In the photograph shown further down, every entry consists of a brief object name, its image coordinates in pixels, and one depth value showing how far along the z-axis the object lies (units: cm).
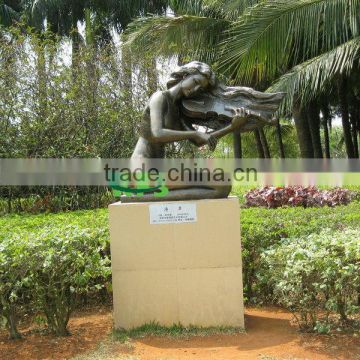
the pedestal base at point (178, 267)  417
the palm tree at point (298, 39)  977
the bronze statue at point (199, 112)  424
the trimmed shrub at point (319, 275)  364
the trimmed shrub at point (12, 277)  367
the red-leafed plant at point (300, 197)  1051
